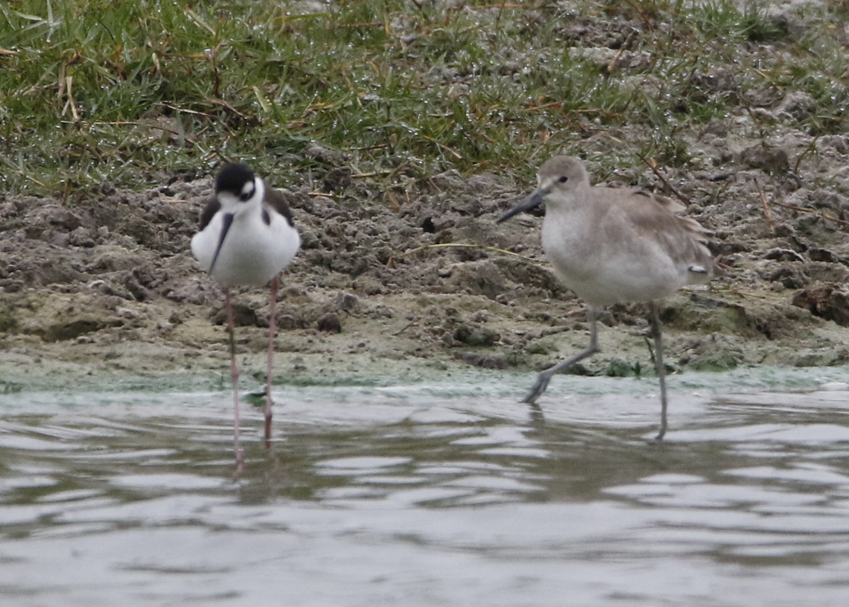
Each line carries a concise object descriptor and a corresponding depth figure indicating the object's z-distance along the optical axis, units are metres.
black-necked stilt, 11.16
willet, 11.60
